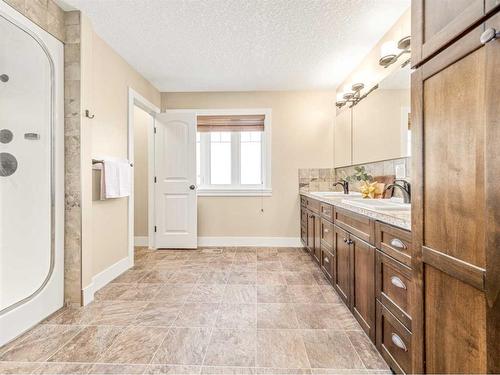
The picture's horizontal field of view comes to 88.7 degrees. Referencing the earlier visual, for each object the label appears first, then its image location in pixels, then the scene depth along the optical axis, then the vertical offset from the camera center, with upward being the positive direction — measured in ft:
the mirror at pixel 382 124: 6.98 +2.08
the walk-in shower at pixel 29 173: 5.74 +0.35
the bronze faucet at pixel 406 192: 6.09 -0.14
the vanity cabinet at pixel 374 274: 4.00 -1.75
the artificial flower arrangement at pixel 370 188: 8.23 -0.06
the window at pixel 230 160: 13.44 +1.40
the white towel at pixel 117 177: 8.04 +0.32
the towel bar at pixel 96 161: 7.74 +0.79
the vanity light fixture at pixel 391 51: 6.74 +3.73
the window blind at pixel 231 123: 13.00 +3.24
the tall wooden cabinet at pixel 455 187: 2.13 -0.01
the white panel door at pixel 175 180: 12.35 +0.32
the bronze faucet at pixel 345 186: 10.43 +0.01
